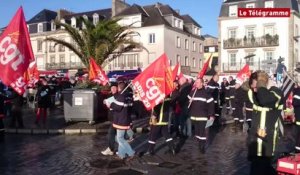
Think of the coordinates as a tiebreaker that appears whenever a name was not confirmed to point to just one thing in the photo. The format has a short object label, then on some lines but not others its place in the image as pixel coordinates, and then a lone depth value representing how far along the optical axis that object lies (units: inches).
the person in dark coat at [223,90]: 530.5
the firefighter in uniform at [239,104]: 391.8
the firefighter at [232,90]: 449.2
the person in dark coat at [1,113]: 318.8
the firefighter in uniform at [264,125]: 153.4
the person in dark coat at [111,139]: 261.2
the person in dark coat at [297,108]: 245.0
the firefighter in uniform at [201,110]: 271.3
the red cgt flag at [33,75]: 503.8
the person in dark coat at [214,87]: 391.1
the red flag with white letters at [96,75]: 478.3
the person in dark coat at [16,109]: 391.9
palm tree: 578.8
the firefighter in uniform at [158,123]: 258.2
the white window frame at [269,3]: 1348.6
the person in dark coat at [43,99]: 401.5
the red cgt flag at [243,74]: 455.3
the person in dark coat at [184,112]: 343.4
